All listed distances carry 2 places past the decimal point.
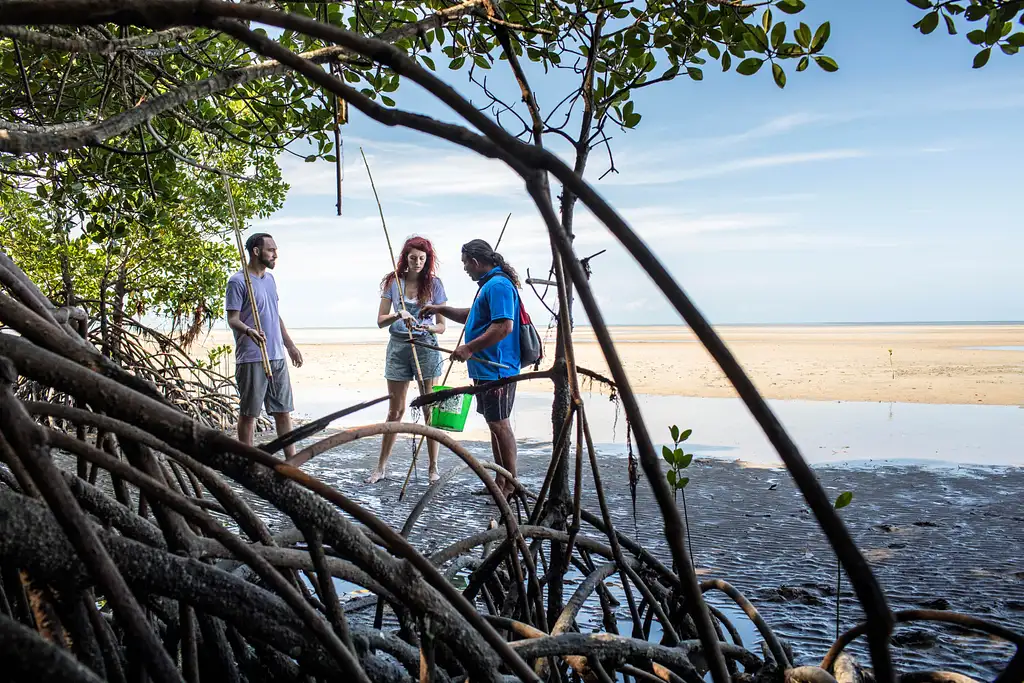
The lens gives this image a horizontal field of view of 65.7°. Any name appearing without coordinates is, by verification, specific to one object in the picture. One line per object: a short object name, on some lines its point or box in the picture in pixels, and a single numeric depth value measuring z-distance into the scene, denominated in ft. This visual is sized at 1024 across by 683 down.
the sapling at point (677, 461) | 7.08
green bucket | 16.06
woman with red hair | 18.95
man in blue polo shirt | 15.28
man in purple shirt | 18.26
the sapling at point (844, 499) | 6.79
